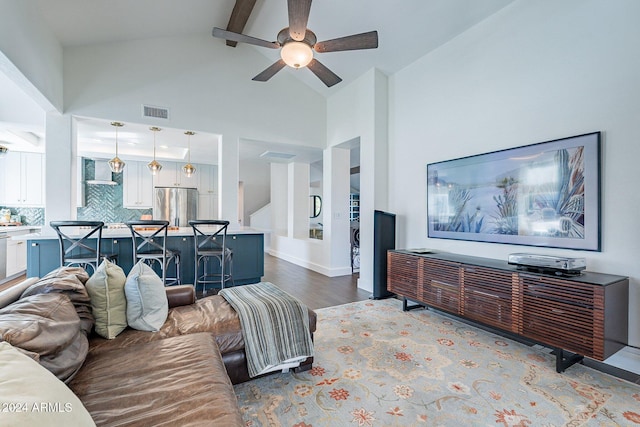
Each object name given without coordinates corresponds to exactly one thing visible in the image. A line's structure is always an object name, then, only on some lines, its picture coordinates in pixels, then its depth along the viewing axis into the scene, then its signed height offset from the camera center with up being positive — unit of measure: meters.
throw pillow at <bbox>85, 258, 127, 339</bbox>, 1.75 -0.54
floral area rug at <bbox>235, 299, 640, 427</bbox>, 1.72 -1.18
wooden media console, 2.05 -0.72
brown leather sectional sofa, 1.09 -0.73
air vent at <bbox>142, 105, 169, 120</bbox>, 4.29 +1.47
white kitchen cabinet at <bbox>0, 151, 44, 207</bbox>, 5.68 +0.64
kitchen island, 3.51 -0.51
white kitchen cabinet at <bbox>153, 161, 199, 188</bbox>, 7.25 +0.87
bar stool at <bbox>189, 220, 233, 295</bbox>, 3.95 -0.52
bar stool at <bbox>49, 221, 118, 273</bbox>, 3.14 -0.41
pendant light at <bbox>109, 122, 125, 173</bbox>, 5.02 +0.82
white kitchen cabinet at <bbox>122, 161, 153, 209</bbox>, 6.99 +0.63
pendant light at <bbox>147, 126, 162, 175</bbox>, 5.53 +0.86
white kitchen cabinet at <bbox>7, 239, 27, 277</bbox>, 4.71 -0.74
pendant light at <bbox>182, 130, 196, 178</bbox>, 5.55 +0.90
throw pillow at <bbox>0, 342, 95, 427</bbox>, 0.69 -0.47
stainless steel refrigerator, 7.18 +0.19
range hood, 6.80 +0.89
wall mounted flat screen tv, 2.46 +0.18
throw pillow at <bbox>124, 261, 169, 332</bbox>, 1.84 -0.57
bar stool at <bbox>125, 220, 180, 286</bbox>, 3.56 -0.50
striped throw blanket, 1.97 -0.82
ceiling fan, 2.52 +1.54
